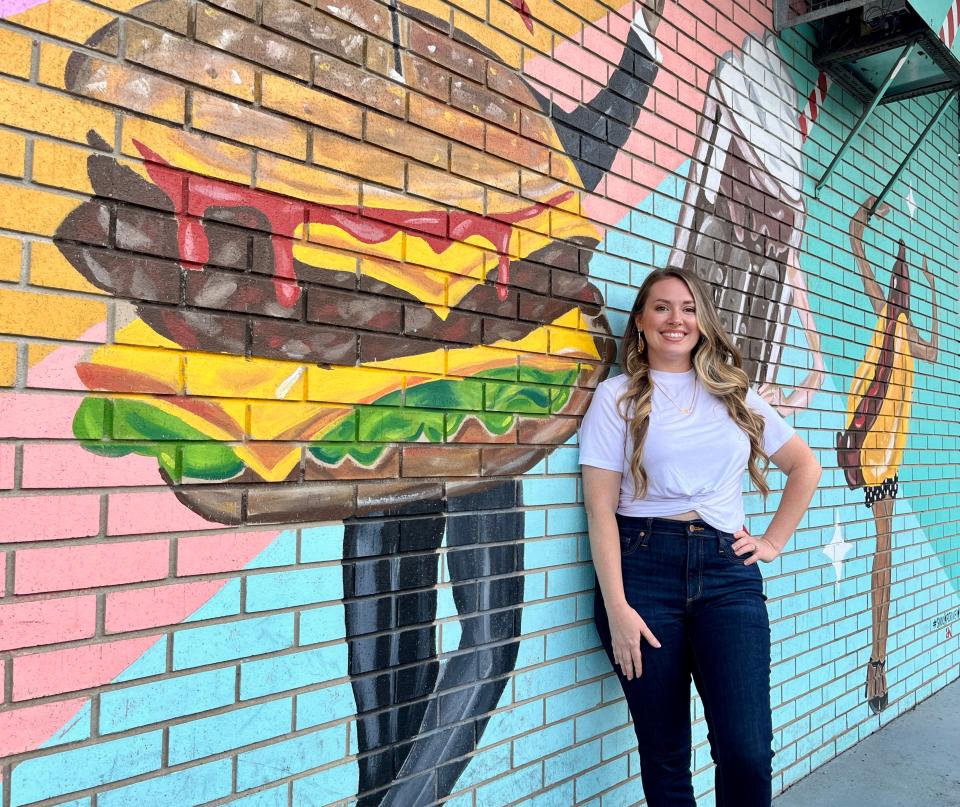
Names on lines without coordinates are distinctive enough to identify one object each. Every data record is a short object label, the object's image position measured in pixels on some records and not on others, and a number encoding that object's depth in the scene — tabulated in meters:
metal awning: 3.74
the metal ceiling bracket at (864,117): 3.90
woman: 2.46
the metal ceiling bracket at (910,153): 4.50
